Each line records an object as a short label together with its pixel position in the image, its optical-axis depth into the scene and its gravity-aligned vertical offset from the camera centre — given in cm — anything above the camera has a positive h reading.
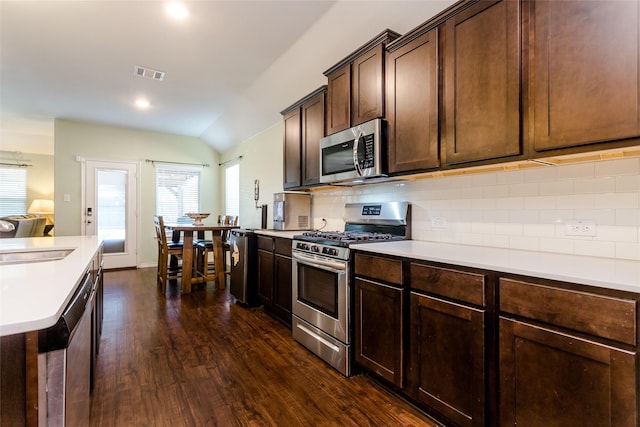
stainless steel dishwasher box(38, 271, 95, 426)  79 -42
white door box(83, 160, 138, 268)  572 +14
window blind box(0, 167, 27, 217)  722 +55
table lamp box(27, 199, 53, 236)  726 +15
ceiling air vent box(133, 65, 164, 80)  359 +168
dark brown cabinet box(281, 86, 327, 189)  313 +82
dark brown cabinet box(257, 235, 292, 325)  302 -63
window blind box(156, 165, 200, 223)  637 +48
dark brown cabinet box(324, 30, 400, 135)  233 +105
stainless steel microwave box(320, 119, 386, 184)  230 +49
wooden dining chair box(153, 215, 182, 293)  443 -55
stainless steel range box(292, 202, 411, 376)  220 -48
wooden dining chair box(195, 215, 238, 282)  470 -59
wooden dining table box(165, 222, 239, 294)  426 -54
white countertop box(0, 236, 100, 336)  70 -23
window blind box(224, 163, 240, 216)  621 +52
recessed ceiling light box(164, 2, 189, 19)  249 +167
